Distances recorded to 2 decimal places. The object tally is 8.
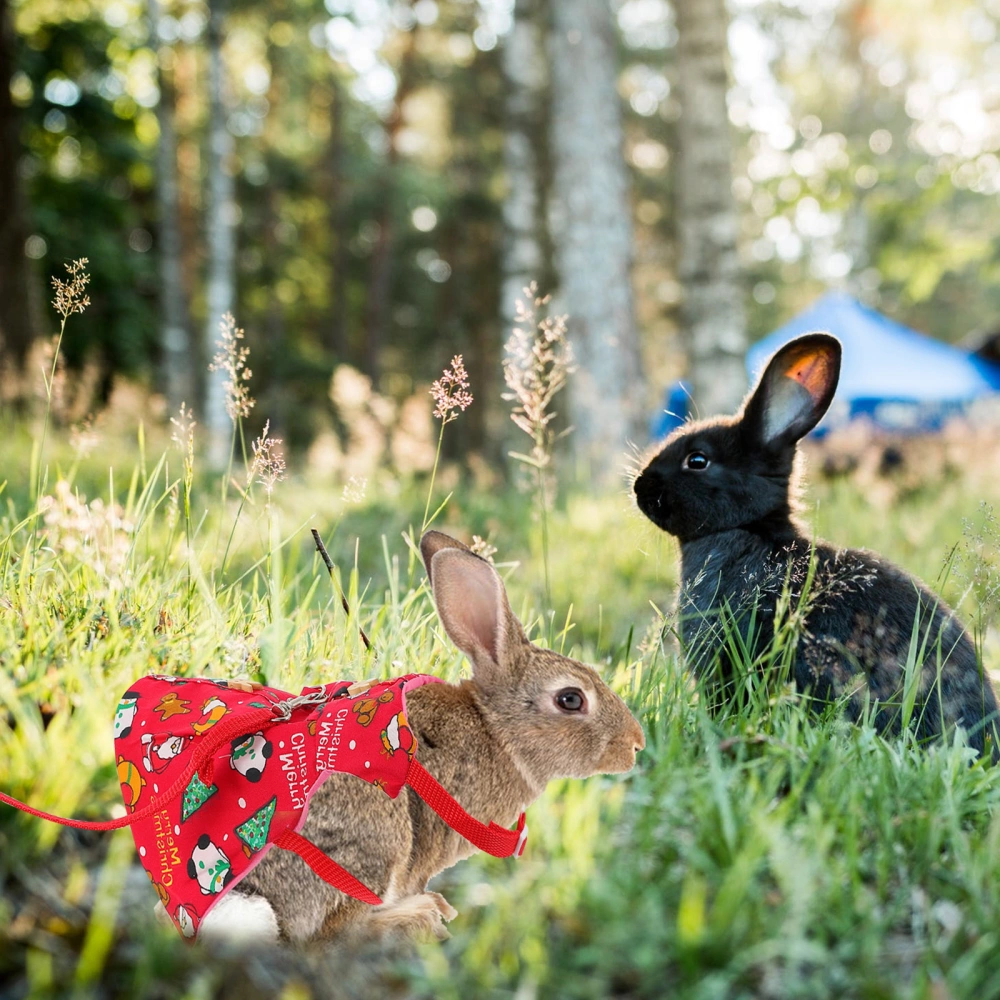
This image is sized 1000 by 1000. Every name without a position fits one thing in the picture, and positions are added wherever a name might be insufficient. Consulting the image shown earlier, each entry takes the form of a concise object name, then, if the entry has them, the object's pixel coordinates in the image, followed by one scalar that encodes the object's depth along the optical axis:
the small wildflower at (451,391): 2.43
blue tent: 14.68
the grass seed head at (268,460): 2.37
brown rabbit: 1.77
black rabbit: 2.78
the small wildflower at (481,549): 2.35
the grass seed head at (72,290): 2.53
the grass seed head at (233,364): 2.56
